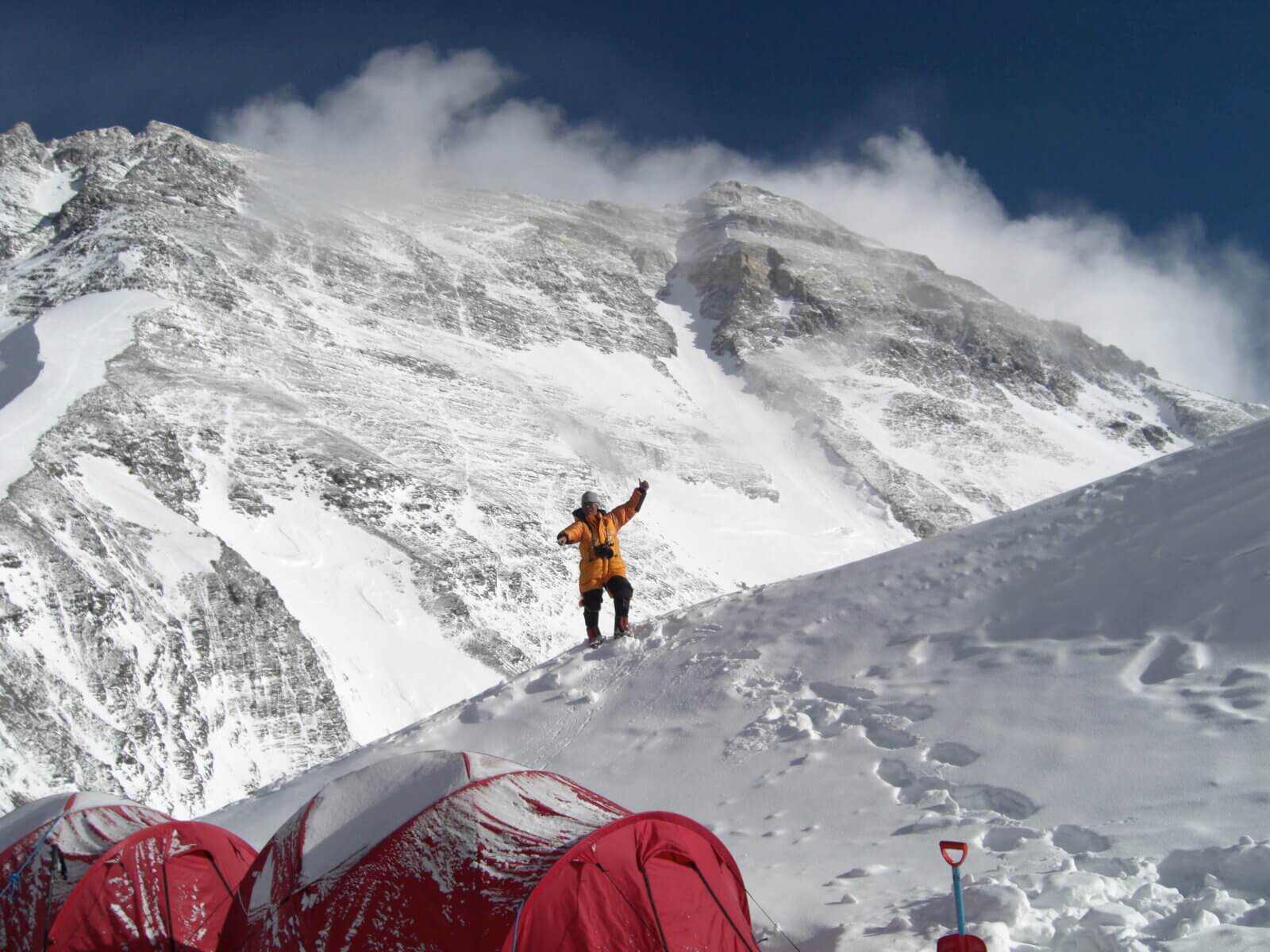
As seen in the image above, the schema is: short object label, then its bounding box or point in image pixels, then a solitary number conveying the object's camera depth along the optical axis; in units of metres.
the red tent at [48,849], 5.62
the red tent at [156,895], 5.57
